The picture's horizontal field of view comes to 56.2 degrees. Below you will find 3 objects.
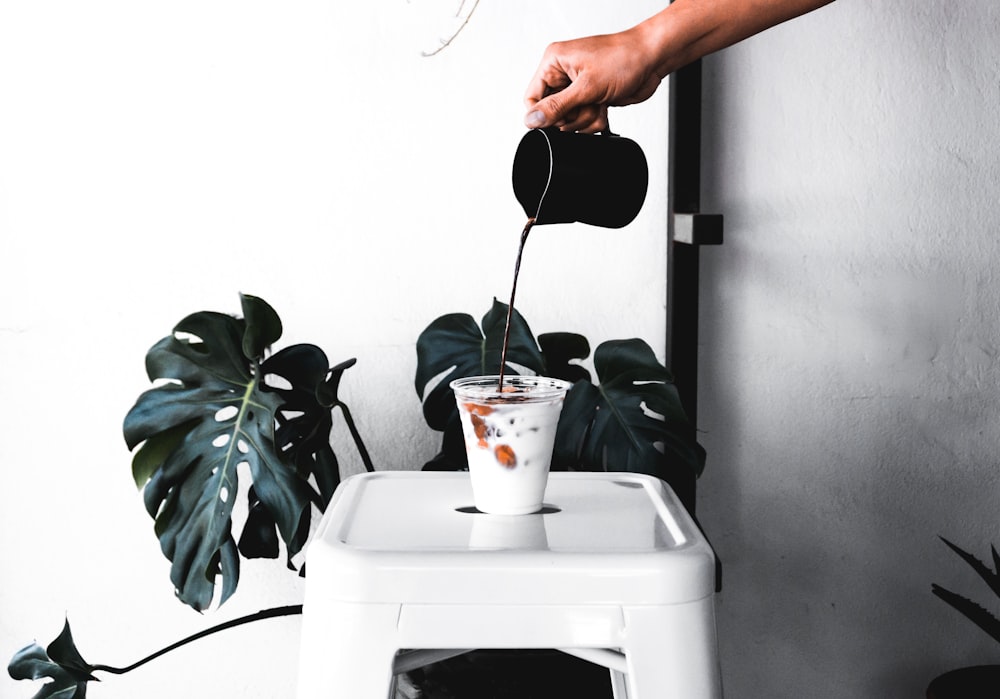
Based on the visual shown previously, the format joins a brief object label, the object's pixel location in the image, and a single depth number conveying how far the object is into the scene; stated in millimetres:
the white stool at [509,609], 753
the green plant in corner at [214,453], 1050
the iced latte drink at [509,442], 869
